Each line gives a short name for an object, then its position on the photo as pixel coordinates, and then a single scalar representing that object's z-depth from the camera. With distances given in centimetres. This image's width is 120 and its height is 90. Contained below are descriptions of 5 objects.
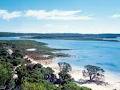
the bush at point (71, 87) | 4134
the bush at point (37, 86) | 4028
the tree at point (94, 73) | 7481
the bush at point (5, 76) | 5103
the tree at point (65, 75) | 6012
